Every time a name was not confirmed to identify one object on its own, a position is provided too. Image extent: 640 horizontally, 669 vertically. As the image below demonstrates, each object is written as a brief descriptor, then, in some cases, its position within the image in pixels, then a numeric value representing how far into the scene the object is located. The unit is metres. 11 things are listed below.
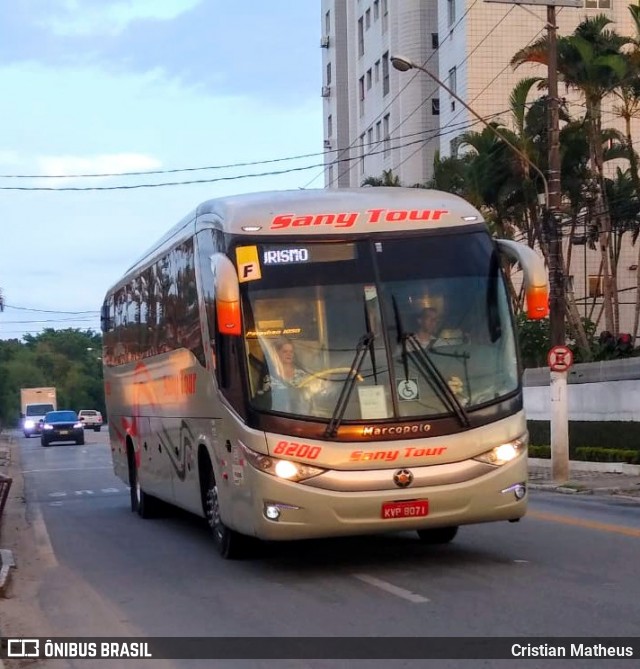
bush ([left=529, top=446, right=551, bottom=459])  30.66
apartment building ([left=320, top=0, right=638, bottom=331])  45.16
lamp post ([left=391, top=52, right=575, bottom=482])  22.80
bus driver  10.69
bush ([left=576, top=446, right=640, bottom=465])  25.59
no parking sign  22.12
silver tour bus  10.52
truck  78.75
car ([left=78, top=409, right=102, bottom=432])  88.66
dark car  58.56
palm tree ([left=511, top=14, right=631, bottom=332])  30.47
